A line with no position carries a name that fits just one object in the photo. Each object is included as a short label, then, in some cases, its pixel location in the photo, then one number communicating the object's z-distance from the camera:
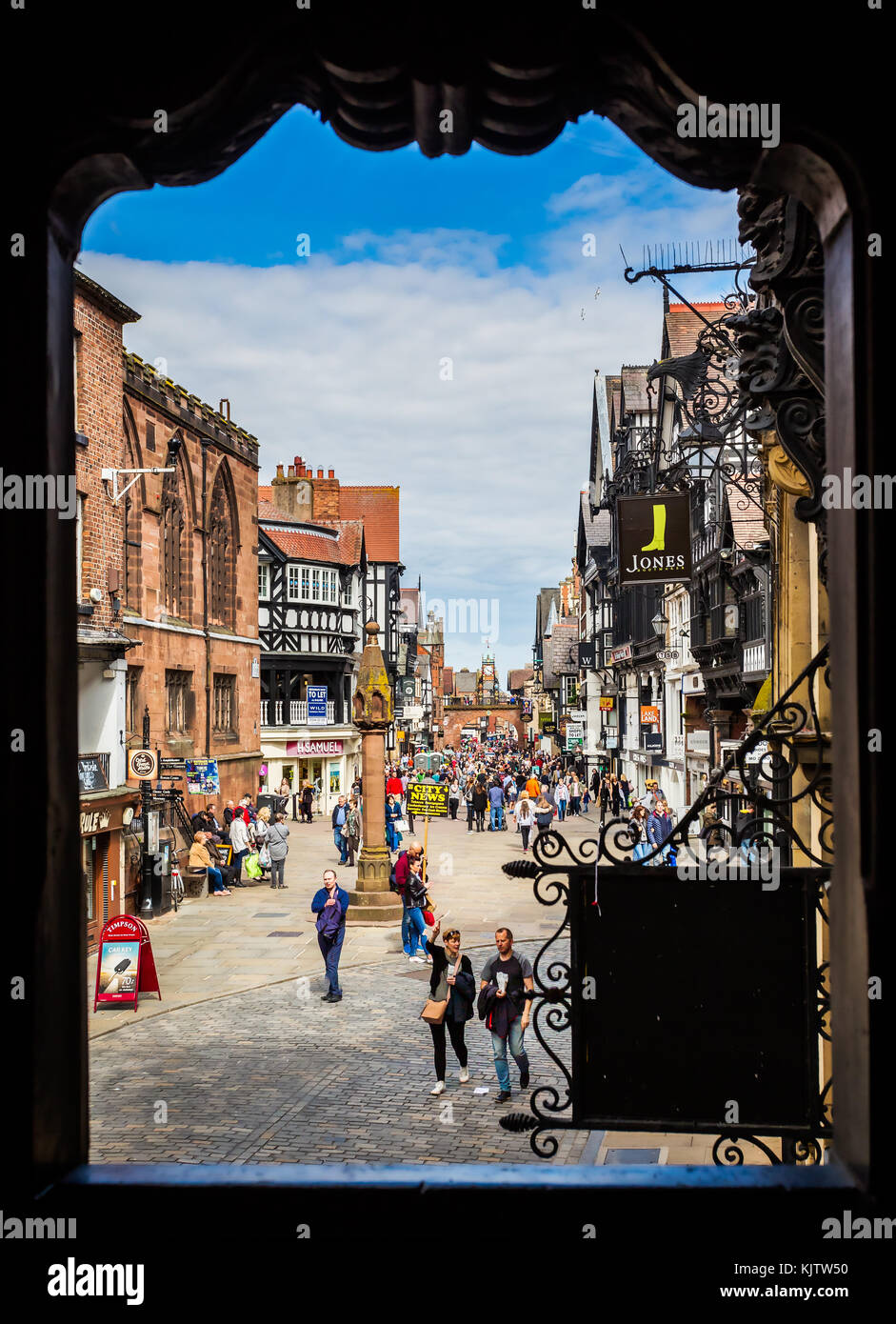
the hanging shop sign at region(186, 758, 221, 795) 29.11
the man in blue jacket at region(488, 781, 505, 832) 38.53
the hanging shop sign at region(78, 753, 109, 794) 19.25
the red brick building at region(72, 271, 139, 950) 20.52
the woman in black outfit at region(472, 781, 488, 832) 38.00
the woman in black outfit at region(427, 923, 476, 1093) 10.75
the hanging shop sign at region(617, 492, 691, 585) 16.30
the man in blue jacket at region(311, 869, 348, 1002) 14.29
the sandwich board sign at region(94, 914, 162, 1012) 14.38
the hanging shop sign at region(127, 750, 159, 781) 21.80
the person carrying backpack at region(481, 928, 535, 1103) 10.10
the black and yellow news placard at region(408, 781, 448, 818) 28.06
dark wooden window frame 2.26
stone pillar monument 21.55
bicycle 23.55
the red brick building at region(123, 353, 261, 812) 28.44
